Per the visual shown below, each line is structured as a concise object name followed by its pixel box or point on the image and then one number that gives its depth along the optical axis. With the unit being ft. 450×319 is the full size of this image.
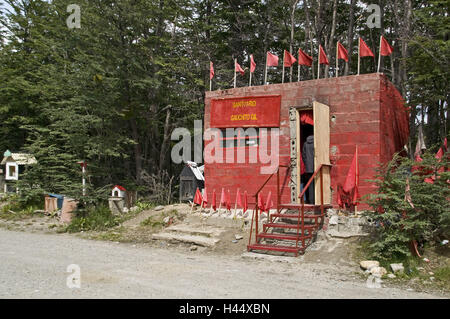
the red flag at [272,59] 36.82
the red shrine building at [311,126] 30.55
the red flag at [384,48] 32.52
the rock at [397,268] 22.33
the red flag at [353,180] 29.99
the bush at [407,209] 23.60
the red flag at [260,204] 33.84
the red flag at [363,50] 32.40
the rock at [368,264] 23.18
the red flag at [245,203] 35.48
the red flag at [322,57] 34.09
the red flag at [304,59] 35.86
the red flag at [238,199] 36.22
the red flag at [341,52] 33.63
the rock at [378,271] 22.23
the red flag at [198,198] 39.17
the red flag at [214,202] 38.37
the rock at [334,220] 29.19
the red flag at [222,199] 37.22
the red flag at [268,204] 33.65
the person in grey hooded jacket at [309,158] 33.22
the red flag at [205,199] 38.81
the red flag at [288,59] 37.37
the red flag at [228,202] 37.29
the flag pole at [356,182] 29.98
